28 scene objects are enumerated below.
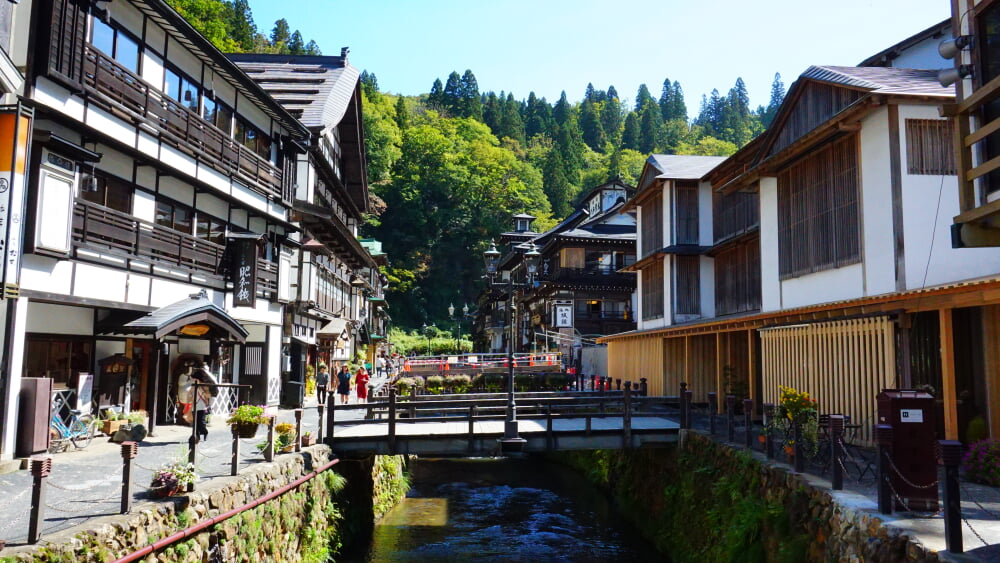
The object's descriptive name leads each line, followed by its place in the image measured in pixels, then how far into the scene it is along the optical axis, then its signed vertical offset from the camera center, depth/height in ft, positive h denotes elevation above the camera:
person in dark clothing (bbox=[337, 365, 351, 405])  86.79 -3.18
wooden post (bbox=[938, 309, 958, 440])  39.11 -0.46
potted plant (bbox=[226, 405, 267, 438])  44.16 -4.08
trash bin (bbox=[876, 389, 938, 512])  27.78 -3.67
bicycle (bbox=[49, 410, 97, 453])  44.42 -5.19
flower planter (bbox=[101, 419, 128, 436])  52.70 -5.53
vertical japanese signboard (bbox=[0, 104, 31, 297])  35.91 +9.27
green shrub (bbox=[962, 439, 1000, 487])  34.12 -5.01
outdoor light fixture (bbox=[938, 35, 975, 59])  33.30 +15.58
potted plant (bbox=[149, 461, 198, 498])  30.68 -5.65
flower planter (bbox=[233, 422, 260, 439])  44.50 -4.85
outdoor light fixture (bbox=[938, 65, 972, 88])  33.07 +14.08
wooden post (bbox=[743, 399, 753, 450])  43.61 -3.91
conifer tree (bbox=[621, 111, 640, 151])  405.39 +135.50
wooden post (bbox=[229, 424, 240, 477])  37.50 -5.80
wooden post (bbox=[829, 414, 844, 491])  31.68 -4.16
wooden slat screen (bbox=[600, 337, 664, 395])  93.40 -0.08
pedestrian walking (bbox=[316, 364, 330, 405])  81.73 -3.04
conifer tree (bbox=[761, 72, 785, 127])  451.24 +182.17
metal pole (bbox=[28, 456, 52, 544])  23.57 -5.07
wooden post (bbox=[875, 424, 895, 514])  27.78 -4.59
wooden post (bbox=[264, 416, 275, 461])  42.32 -5.54
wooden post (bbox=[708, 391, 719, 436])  52.23 -3.58
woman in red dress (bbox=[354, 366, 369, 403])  87.97 -3.35
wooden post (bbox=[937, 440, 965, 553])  22.39 -4.34
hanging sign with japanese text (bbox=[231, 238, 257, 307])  69.56 +8.54
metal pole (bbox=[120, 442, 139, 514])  27.81 -4.95
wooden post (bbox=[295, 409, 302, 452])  46.99 -5.31
